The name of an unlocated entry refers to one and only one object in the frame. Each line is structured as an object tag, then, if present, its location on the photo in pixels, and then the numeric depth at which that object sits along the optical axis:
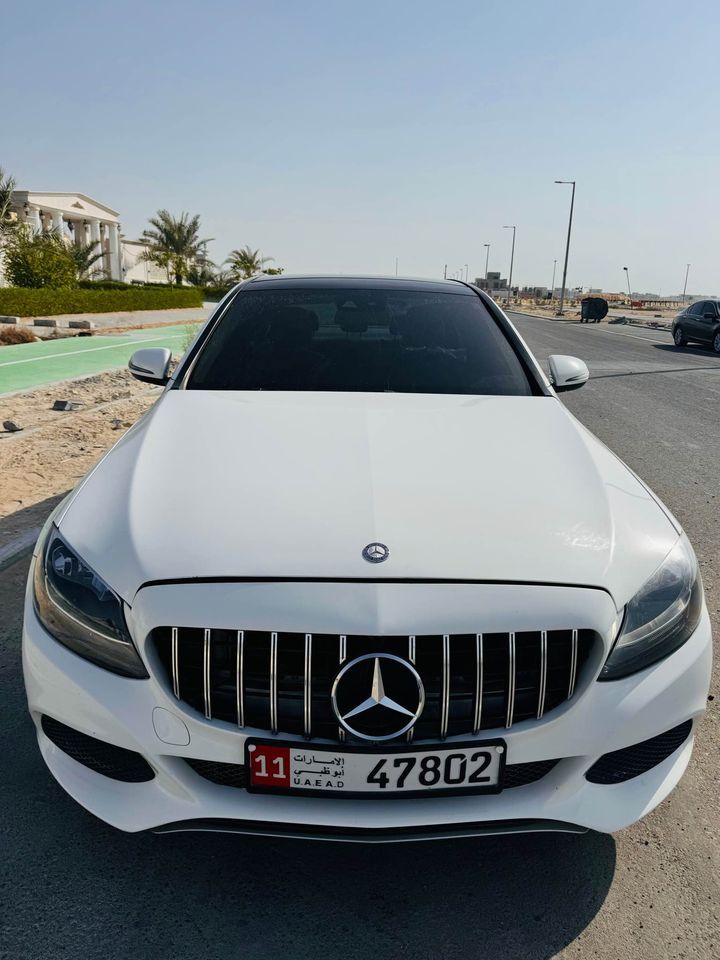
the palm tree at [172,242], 51.09
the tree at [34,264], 28.20
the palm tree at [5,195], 33.28
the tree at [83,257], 38.17
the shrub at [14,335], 17.31
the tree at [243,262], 56.06
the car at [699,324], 21.31
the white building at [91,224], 49.97
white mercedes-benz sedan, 1.74
